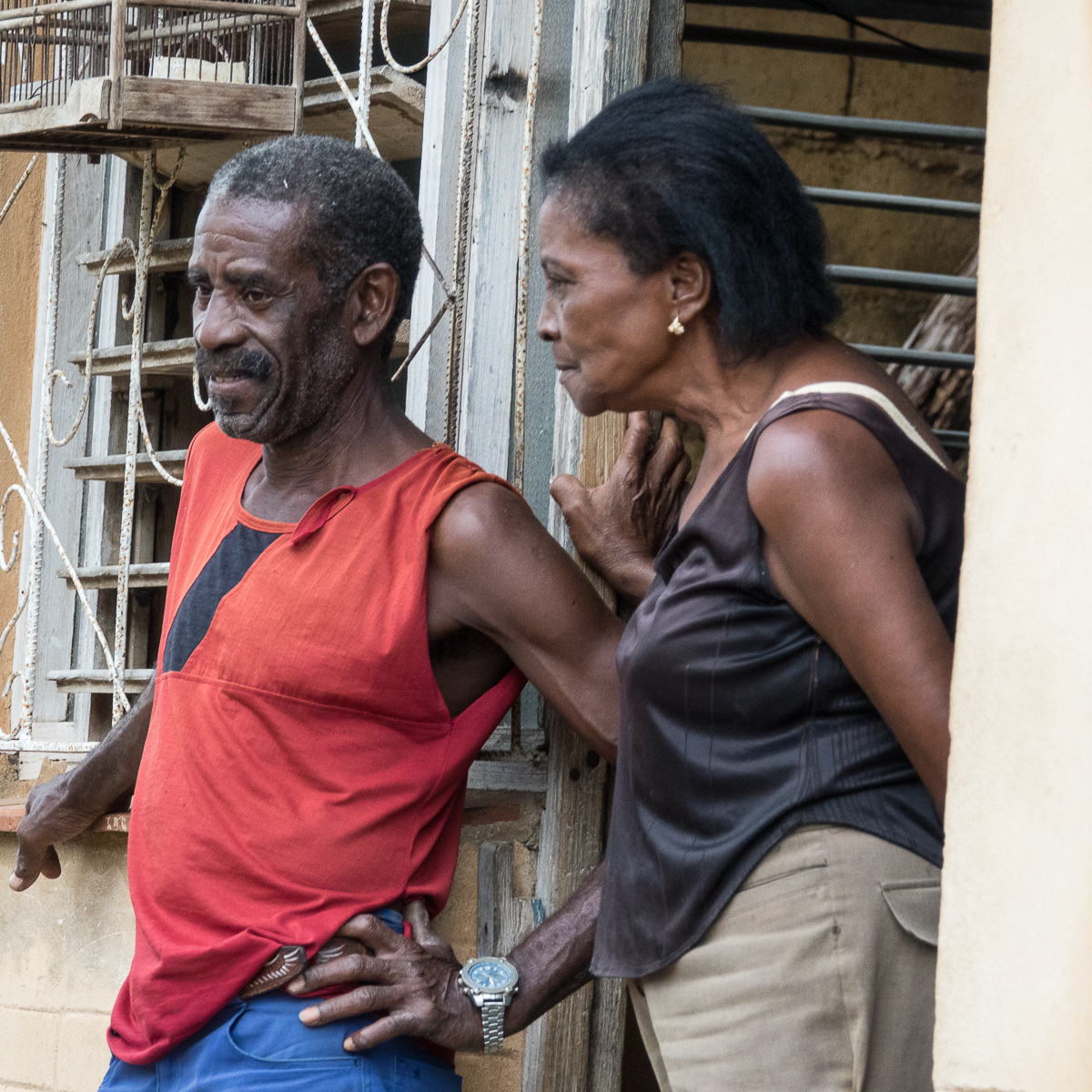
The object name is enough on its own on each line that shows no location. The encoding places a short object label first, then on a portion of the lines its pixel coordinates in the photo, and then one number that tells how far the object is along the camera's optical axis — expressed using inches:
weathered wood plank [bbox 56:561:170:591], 239.0
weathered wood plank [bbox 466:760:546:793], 192.1
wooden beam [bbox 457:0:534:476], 199.3
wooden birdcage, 201.6
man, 157.1
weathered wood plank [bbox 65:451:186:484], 242.5
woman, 116.8
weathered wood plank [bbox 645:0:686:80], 196.7
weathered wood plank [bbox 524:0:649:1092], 186.1
